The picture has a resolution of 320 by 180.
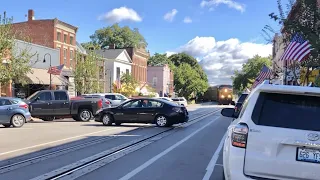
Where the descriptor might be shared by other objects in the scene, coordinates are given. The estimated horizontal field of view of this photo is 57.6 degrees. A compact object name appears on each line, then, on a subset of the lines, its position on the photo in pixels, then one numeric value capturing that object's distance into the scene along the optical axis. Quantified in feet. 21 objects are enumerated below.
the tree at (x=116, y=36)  235.65
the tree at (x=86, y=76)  98.35
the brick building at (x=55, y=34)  108.73
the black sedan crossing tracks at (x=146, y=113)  47.32
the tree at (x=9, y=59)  62.93
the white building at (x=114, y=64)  148.61
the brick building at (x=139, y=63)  170.72
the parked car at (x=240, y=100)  45.96
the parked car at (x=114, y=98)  74.07
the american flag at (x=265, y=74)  79.59
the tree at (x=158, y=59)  270.23
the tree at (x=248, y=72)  240.29
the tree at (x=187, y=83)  226.36
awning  85.83
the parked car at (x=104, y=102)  62.94
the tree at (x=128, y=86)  127.19
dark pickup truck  57.44
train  178.03
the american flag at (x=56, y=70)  79.53
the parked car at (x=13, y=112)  44.99
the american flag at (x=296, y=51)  31.58
